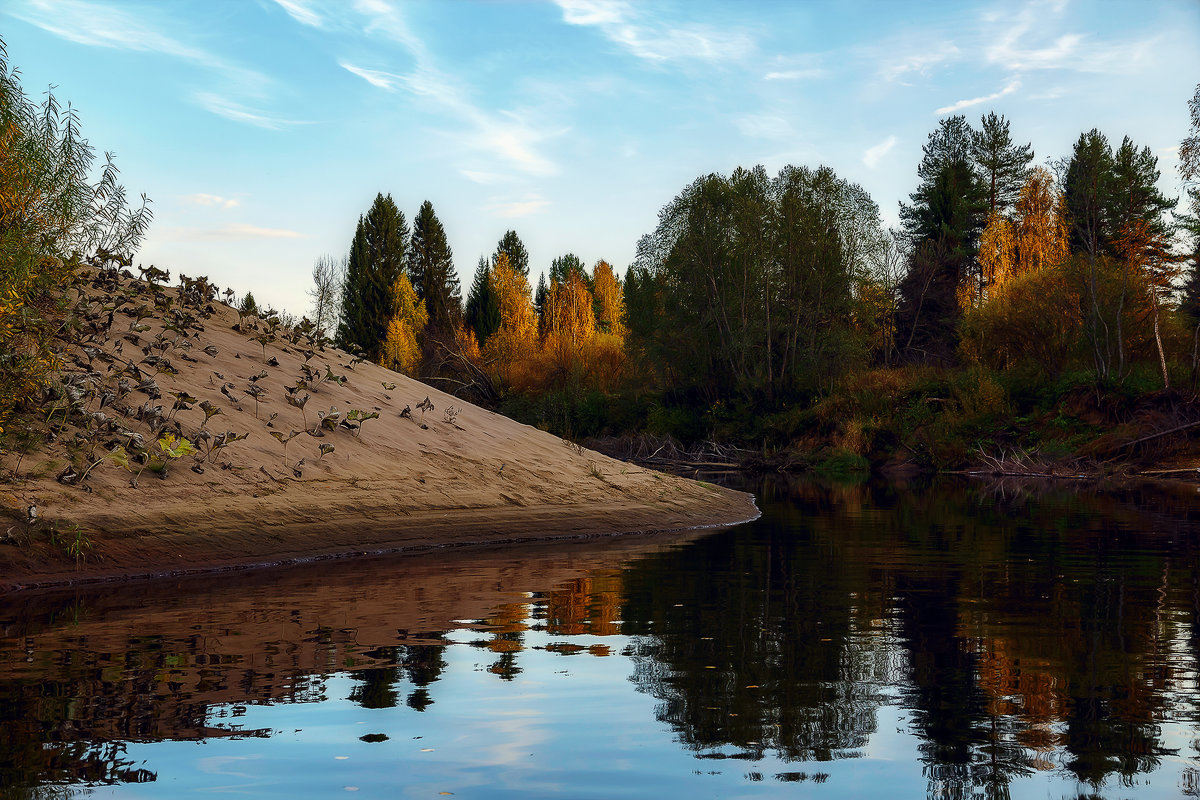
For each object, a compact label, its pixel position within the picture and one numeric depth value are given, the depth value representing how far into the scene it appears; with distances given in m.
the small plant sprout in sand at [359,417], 16.64
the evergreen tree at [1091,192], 42.84
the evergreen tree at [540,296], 98.88
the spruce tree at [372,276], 81.31
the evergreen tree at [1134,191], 48.12
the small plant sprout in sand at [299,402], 16.53
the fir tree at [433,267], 86.25
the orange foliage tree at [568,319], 63.69
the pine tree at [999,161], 68.19
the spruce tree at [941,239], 61.53
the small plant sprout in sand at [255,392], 16.35
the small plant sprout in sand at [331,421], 16.28
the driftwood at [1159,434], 34.82
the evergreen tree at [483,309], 83.81
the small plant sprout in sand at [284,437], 14.95
